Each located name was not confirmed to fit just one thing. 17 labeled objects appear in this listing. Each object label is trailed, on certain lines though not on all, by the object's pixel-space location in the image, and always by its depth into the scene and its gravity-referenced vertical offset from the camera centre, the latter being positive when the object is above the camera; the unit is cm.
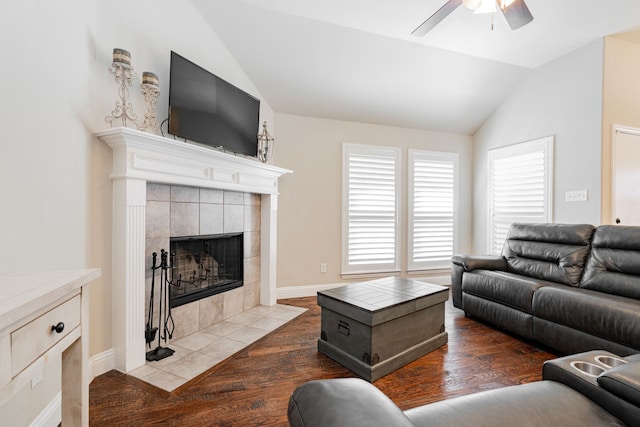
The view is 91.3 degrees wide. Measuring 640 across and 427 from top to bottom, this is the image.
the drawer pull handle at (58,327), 98 -37
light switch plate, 354 +22
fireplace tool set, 240 -82
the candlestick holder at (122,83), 209 +91
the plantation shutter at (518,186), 398 +40
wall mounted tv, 254 +94
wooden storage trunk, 213 -83
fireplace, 213 -4
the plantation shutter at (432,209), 470 +7
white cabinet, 78 -36
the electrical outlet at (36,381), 146 -81
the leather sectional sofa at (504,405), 71 -54
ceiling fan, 216 +145
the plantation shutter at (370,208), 436 +7
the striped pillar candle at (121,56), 208 +104
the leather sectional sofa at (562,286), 219 -61
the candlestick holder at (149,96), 230 +87
